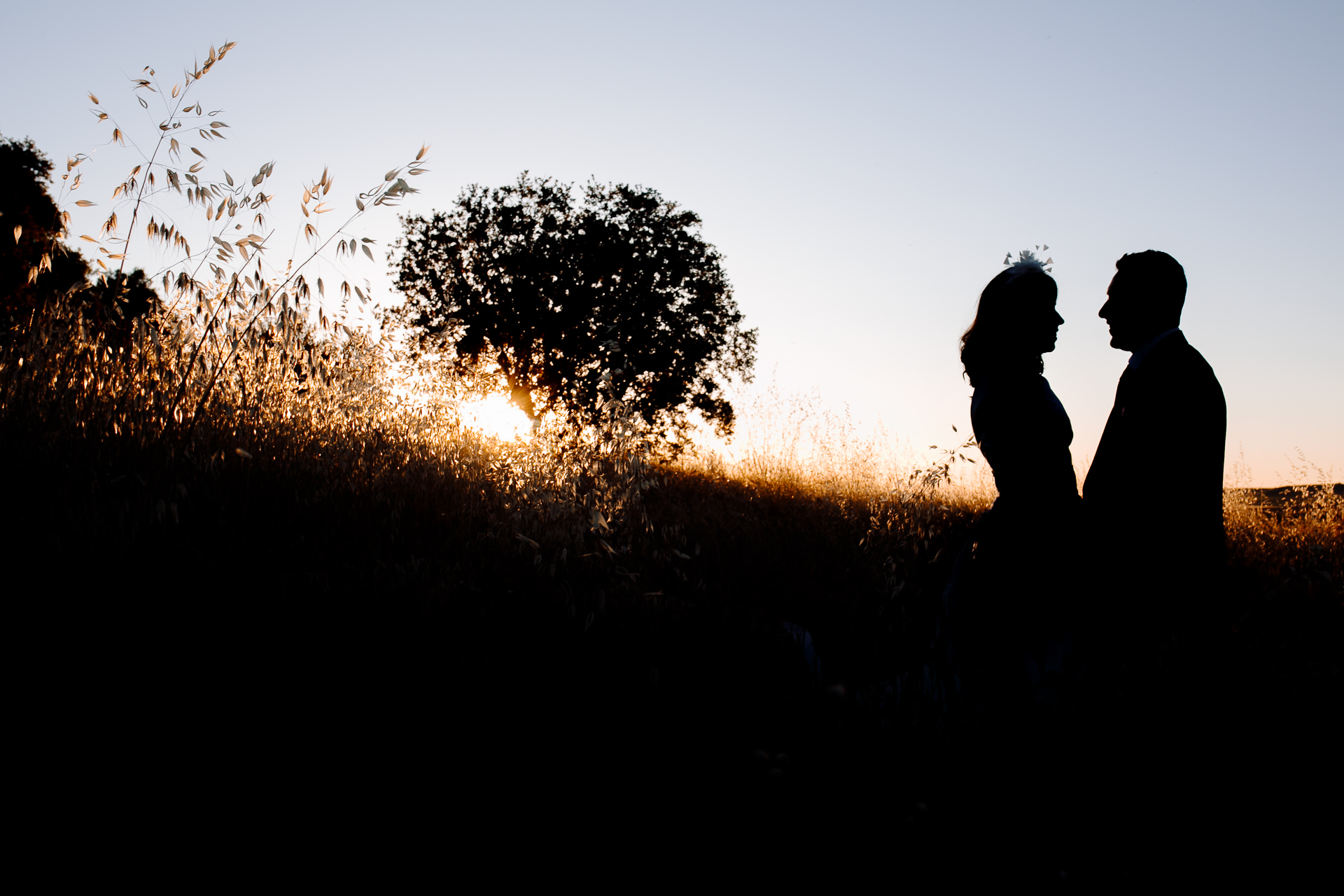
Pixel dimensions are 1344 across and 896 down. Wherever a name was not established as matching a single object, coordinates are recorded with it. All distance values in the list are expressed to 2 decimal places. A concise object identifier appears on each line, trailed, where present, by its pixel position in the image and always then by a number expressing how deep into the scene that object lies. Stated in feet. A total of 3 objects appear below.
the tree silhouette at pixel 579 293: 53.62
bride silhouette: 7.25
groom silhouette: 7.41
